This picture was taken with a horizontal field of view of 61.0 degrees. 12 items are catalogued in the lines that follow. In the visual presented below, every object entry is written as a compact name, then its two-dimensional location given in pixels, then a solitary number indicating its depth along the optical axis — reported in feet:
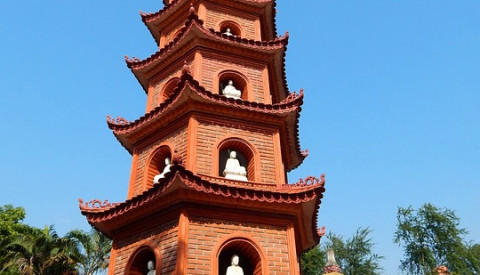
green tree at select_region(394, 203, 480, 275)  100.31
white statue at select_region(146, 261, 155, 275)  32.90
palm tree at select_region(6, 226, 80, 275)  59.36
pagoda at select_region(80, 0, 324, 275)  31.42
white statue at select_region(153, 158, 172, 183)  38.54
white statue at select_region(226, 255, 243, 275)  31.94
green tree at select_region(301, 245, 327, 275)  103.81
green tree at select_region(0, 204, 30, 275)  64.82
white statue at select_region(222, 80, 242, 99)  42.68
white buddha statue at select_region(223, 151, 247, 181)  37.11
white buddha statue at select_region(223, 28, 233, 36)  48.84
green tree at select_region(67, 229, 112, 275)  66.64
